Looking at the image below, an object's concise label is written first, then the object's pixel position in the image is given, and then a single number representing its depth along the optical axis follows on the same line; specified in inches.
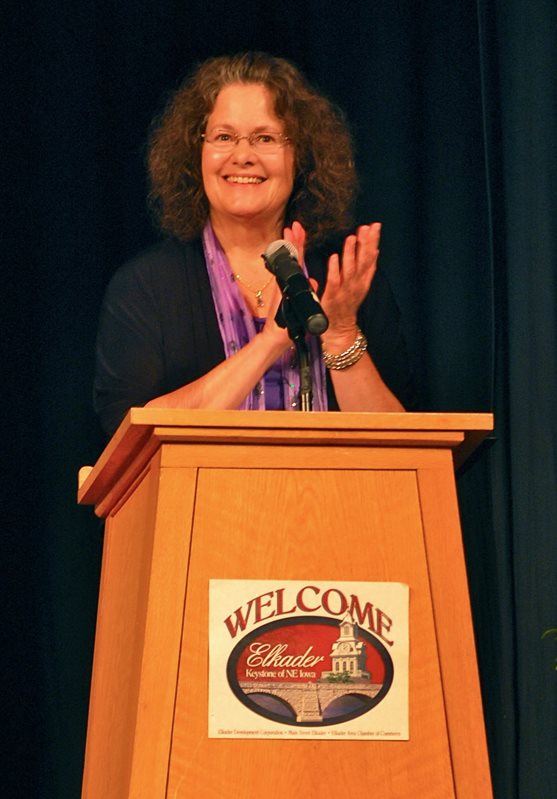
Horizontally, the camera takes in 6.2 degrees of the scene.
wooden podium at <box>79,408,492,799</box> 274.9
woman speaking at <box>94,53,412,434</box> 314.1
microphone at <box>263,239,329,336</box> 285.0
